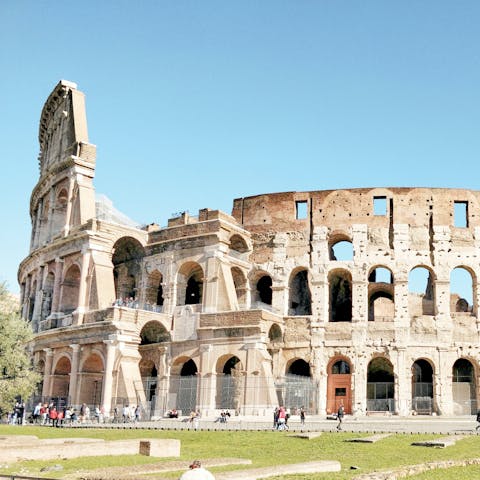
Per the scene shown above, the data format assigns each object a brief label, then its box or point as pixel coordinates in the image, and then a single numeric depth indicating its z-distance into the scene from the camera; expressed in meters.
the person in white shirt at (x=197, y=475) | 8.28
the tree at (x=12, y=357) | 28.14
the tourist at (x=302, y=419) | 27.43
